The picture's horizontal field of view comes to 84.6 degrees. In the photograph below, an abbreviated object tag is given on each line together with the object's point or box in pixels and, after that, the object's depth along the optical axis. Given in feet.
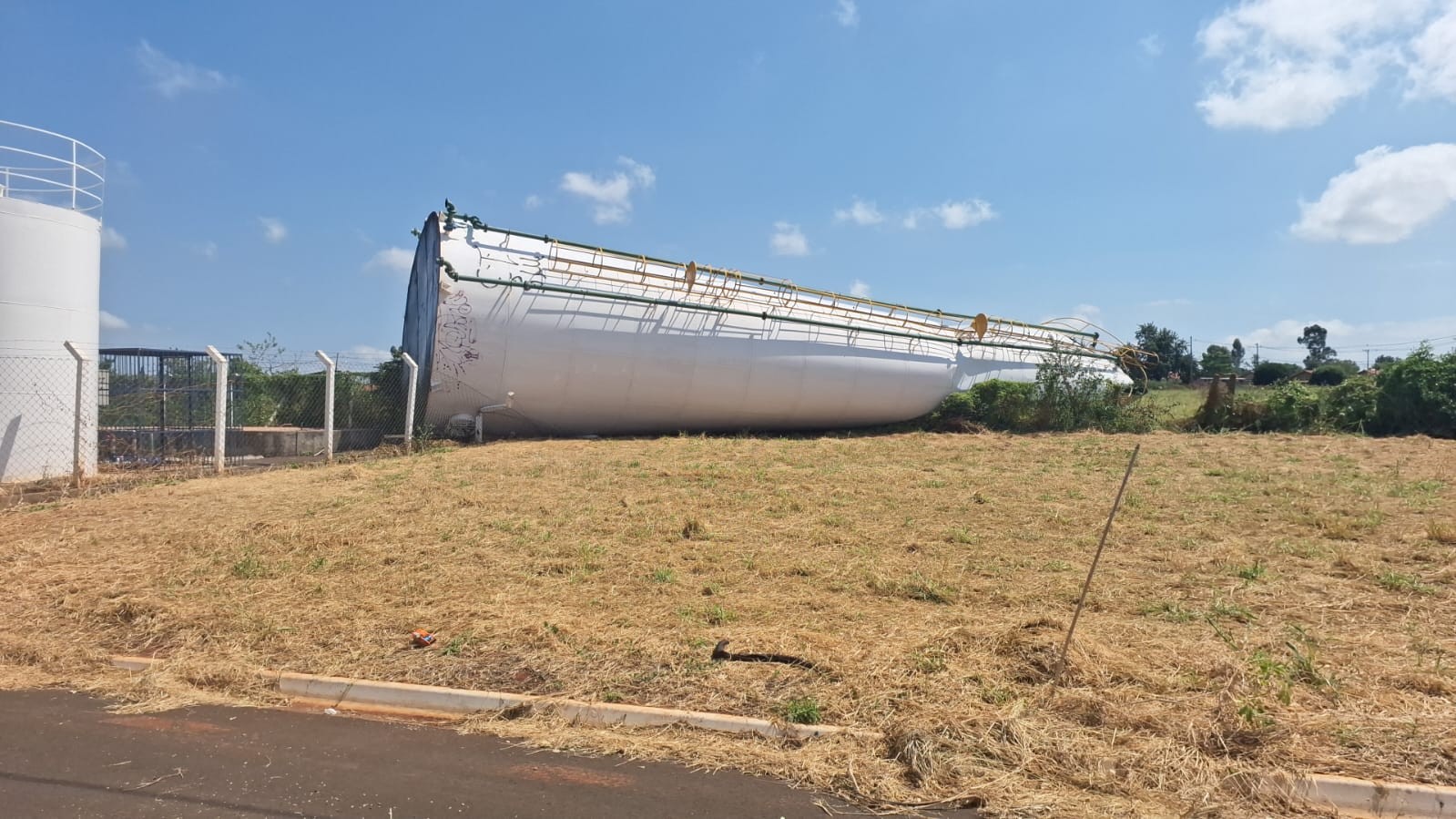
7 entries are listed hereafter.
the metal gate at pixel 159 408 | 43.16
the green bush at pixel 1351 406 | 66.95
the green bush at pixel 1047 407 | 68.13
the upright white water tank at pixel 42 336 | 36.35
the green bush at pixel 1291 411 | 67.62
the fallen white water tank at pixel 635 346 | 50.93
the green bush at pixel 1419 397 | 63.36
